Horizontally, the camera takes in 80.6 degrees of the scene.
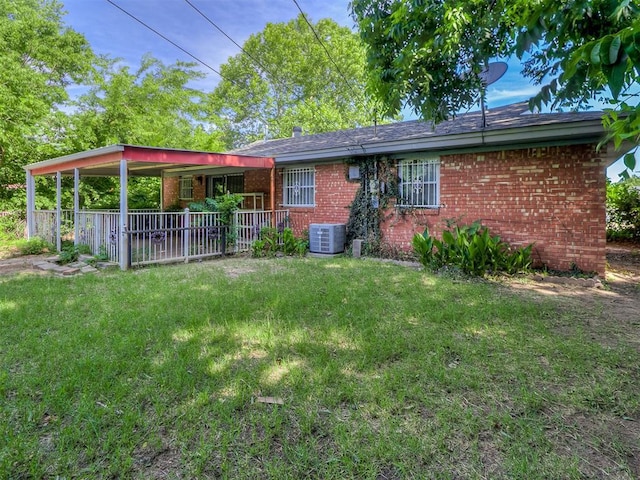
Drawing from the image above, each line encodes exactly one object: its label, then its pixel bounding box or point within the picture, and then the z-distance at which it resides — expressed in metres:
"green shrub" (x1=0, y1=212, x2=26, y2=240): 11.91
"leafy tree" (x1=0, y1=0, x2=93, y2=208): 11.98
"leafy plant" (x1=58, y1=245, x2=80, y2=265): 7.90
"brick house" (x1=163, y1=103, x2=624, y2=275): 6.29
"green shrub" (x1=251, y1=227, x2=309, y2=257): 9.05
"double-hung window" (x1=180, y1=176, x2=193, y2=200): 13.64
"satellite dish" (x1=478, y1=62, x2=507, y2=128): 7.42
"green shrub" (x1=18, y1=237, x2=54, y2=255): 9.30
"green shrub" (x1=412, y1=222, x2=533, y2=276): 6.41
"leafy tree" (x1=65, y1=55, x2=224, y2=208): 14.23
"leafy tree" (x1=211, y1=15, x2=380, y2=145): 27.66
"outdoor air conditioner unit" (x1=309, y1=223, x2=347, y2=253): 8.91
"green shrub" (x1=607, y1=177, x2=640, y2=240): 11.28
